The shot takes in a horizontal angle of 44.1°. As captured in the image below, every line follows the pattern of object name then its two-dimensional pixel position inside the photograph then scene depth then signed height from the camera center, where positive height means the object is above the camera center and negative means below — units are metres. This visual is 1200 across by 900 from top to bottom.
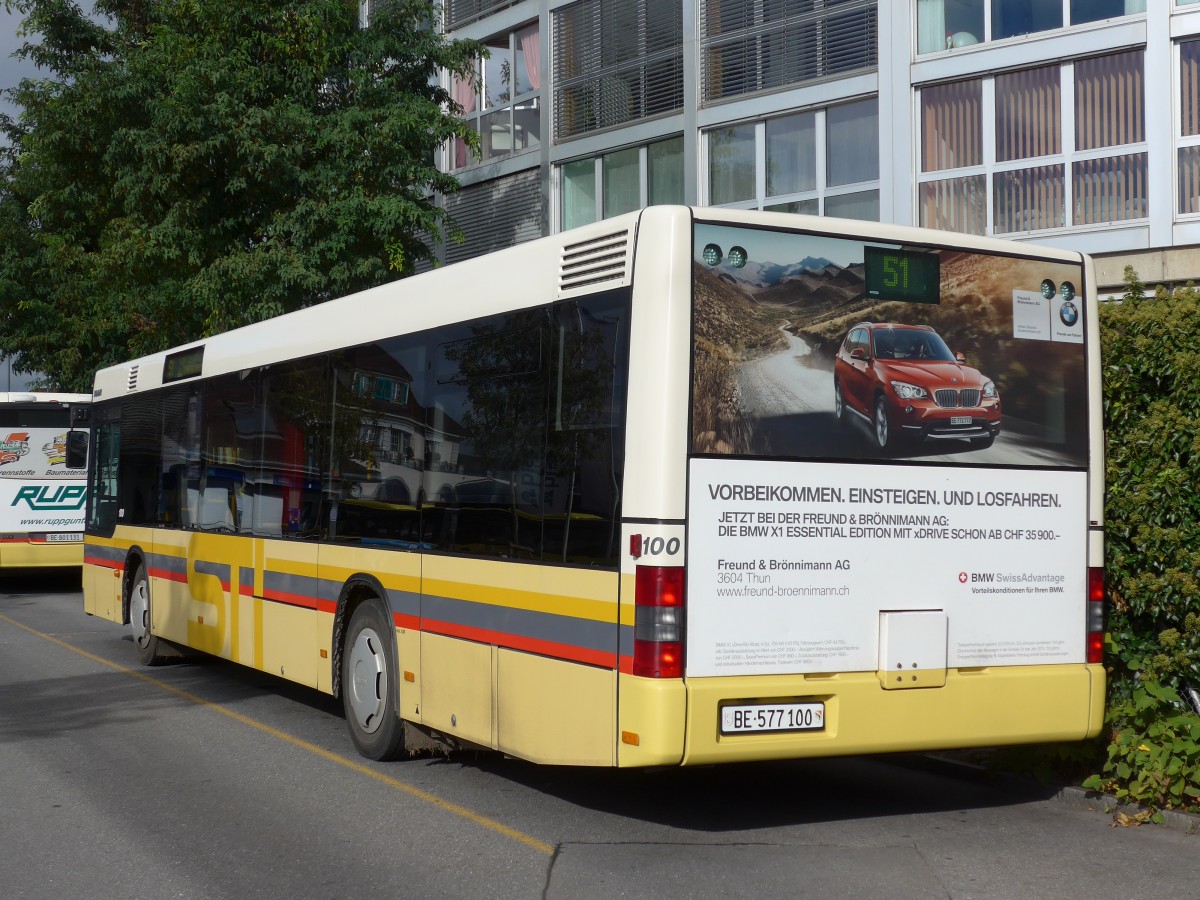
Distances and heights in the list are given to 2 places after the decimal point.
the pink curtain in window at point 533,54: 27.14 +7.91
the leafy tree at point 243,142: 20.39 +4.83
